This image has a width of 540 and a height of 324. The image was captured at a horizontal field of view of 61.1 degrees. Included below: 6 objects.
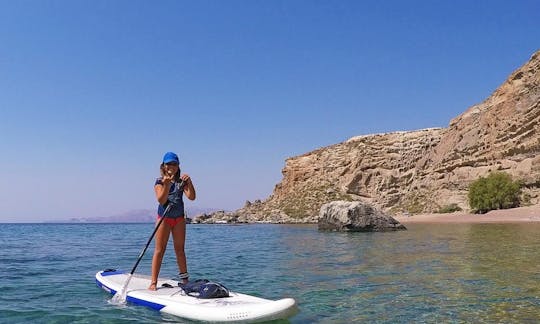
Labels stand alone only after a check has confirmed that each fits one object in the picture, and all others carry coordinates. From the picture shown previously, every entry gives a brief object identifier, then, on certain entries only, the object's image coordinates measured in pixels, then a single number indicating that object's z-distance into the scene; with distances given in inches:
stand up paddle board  277.9
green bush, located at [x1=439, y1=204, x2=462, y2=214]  2768.2
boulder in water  1454.2
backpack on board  324.2
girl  356.2
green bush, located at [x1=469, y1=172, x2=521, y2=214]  2332.7
